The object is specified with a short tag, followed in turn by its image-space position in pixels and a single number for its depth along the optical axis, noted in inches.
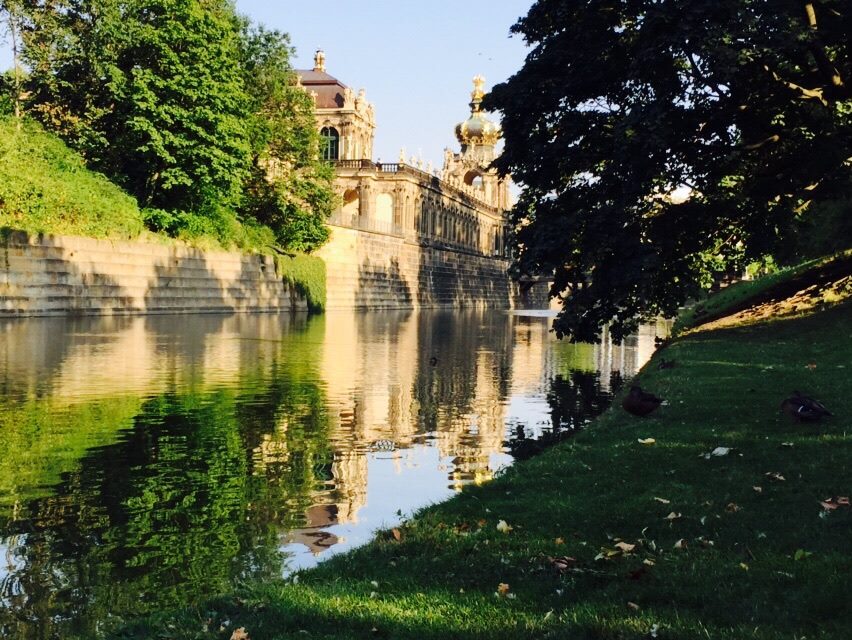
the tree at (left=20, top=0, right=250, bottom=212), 2185.0
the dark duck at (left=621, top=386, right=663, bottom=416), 575.5
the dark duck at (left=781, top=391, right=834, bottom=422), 486.9
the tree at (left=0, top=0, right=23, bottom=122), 2240.4
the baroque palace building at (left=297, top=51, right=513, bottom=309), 3491.6
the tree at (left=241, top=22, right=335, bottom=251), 2753.4
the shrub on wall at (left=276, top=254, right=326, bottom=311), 2797.7
